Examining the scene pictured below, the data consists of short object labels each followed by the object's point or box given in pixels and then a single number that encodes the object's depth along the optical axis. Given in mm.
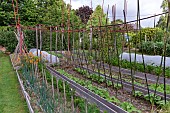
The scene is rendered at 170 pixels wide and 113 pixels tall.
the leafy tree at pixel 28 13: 15700
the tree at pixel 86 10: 19969
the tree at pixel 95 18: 13070
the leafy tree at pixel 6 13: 15070
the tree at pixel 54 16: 14435
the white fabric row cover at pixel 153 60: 7162
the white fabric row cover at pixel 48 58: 8469
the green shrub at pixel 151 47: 11386
